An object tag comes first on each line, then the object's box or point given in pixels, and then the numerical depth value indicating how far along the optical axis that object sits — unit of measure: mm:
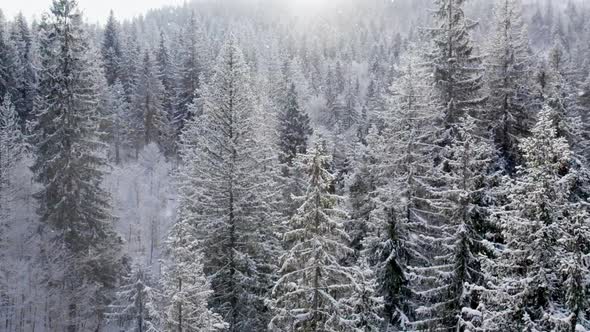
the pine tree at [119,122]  57991
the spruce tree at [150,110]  59281
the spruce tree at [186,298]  15641
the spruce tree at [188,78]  60312
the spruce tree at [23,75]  57562
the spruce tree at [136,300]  30906
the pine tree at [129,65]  69375
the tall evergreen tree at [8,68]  56719
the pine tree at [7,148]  36656
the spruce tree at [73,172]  30422
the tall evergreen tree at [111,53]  72312
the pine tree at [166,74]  67375
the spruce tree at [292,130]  46094
